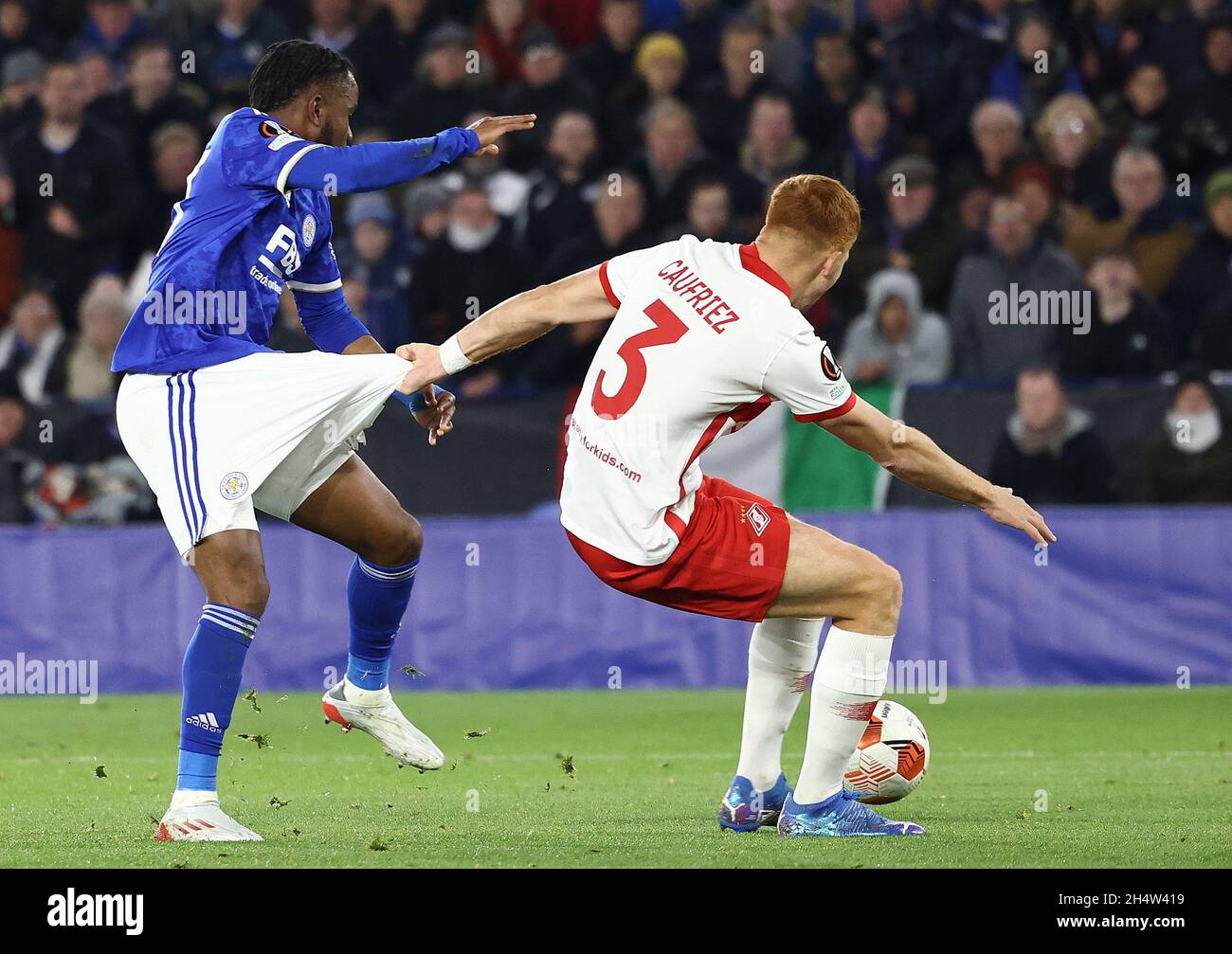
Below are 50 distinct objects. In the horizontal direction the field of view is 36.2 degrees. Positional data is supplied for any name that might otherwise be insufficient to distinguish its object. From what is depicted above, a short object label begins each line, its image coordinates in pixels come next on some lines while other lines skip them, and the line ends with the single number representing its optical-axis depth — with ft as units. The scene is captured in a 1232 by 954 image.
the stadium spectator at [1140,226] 44.73
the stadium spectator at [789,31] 48.47
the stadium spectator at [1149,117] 47.19
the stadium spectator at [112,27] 51.13
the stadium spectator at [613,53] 48.80
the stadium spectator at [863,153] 45.83
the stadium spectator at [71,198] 45.80
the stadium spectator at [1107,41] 48.85
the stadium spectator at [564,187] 44.11
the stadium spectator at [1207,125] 46.83
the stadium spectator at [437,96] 46.98
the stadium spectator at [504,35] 49.11
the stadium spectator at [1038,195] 43.75
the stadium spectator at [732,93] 47.47
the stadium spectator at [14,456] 39.91
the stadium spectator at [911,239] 43.50
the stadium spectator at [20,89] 47.83
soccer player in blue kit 19.84
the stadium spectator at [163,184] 45.60
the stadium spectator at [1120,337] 41.60
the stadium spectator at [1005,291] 41.86
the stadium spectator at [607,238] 43.27
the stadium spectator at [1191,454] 38.42
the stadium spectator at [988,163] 45.34
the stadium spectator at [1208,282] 42.24
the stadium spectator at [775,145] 46.09
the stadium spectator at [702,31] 49.26
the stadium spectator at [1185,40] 48.16
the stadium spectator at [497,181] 45.52
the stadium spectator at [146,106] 46.78
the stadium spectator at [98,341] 43.50
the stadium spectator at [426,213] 44.42
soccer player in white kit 19.29
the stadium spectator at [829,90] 47.32
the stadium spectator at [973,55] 47.55
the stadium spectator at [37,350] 44.06
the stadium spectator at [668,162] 44.27
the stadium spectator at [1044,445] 38.45
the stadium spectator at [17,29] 50.98
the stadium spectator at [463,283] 42.52
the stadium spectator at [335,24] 49.70
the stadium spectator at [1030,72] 47.85
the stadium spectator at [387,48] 48.78
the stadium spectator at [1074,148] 45.88
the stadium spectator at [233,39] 49.08
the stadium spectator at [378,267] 42.98
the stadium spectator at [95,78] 47.47
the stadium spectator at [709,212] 43.04
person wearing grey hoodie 41.78
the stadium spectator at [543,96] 46.65
